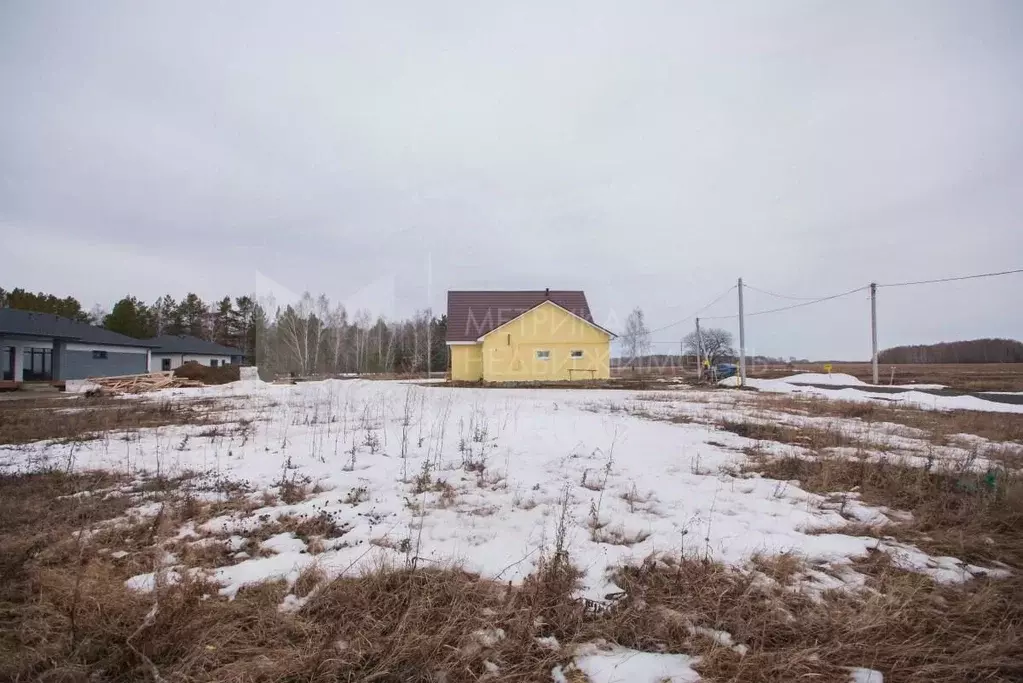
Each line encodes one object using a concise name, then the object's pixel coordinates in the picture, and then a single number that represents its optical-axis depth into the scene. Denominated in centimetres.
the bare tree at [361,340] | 5056
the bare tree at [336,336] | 4716
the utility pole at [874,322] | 2247
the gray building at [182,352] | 4012
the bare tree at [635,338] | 6650
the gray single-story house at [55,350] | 2695
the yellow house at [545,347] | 2770
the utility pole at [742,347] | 2383
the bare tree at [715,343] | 5154
